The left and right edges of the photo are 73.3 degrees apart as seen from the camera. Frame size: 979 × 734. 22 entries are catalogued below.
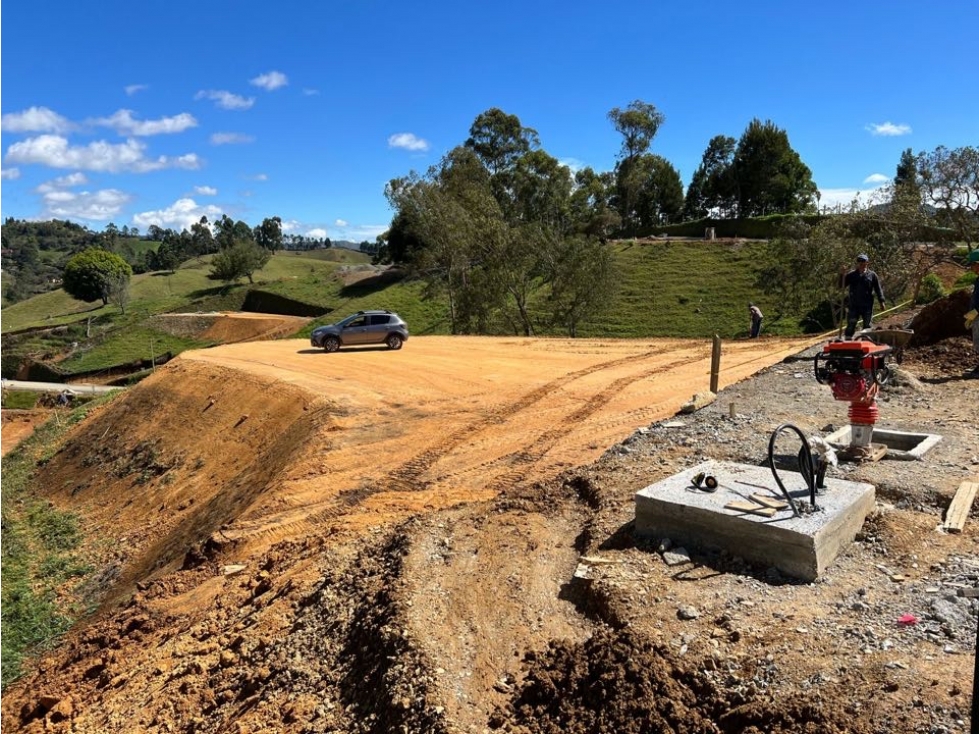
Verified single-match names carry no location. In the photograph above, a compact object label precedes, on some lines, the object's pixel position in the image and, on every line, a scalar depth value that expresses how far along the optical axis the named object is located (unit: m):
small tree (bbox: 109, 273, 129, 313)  69.31
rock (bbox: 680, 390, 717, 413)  11.83
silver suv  25.66
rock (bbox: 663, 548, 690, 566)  5.91
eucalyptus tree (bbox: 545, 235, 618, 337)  35.97
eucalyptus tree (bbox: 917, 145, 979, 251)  25.03
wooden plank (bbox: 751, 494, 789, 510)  5.93
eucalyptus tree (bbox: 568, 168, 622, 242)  67.44
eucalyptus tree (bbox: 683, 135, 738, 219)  70.38
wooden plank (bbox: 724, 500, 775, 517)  5.84
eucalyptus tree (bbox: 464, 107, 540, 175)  70.00
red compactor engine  7.46
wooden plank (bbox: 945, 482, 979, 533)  6.11
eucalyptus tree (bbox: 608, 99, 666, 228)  73.00
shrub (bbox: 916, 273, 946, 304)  26.38
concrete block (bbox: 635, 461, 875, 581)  5.45
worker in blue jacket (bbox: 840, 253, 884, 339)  12.63
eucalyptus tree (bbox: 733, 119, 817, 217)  67.00
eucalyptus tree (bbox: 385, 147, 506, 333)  37.25
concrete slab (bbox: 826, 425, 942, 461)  8.37
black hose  5.78
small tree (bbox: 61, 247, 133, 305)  73.69
